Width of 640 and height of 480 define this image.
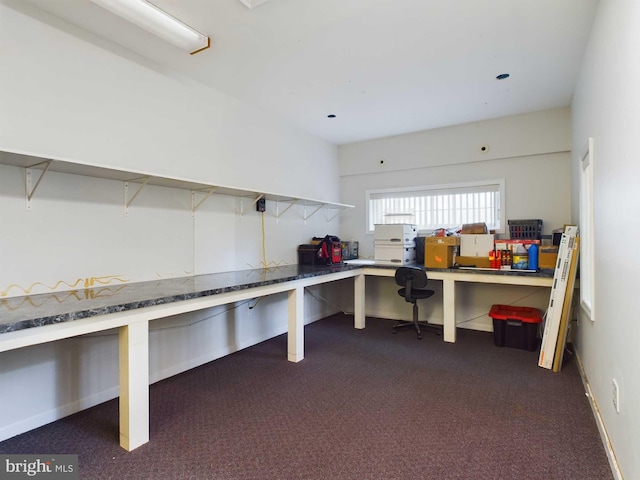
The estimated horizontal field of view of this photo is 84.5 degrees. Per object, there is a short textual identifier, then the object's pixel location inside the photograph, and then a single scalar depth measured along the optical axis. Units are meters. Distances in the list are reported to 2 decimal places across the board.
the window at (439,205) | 4.34
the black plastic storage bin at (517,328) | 3.55
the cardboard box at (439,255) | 3.95
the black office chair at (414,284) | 3.86
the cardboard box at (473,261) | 3.87
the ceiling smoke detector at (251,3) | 2.11
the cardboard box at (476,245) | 3.88
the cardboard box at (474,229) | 4.05
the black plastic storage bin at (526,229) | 3.91
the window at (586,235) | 2.45
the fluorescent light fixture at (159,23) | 1.98
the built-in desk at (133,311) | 1.63
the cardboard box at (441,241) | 3.96
